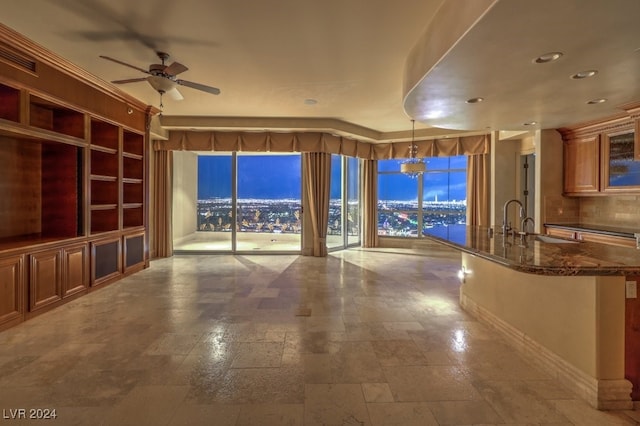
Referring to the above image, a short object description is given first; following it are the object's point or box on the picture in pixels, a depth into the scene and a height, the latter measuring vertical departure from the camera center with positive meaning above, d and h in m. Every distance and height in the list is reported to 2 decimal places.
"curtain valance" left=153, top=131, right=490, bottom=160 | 6.59 +1.37
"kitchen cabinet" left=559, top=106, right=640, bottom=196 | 4.07 +0.74
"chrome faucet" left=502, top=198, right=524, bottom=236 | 2.95 -0.13
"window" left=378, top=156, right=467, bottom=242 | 7.77 +0.34
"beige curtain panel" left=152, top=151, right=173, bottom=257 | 6.70 +0.15
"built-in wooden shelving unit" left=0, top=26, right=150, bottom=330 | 3.20 +0.27
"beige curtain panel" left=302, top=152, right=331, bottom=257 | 6.85 +0.40
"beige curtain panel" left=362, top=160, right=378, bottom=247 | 8.02 +0.21
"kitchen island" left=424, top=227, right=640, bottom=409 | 1.93 -0.65
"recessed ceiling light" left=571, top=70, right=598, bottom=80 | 2.60 +1.10
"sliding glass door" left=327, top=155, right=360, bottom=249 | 7.80 +0.20
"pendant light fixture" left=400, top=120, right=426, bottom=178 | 5.67 +0.75
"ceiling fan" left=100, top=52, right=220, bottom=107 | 3.15 +1.29
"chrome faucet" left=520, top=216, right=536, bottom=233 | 2.90 -0.11
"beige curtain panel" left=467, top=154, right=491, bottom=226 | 6.83 +0.46
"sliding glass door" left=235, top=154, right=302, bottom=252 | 7.28 +0.18
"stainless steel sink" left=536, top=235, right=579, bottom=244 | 2.90 -0.26
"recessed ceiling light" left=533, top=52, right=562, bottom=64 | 2.27 +1.08
